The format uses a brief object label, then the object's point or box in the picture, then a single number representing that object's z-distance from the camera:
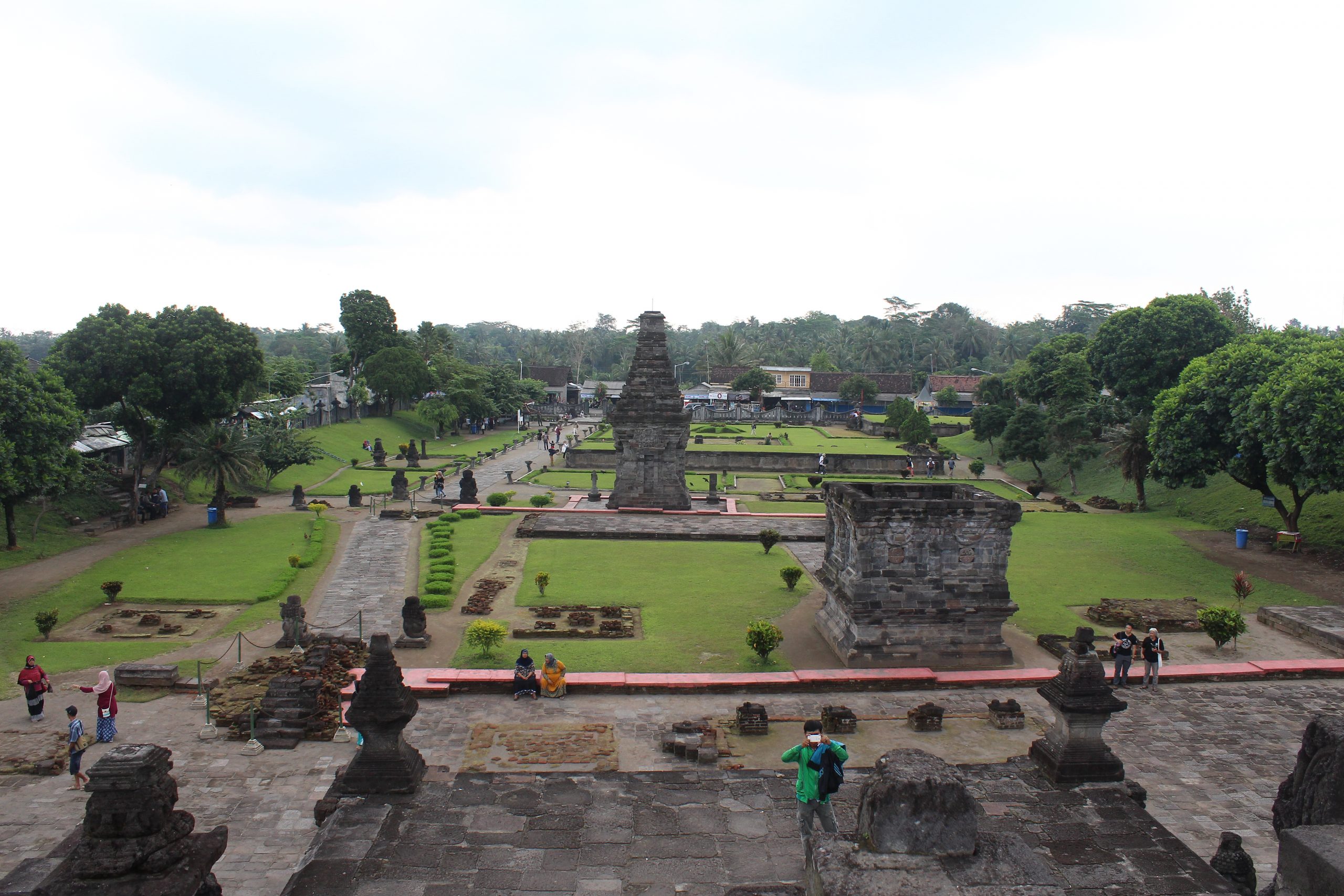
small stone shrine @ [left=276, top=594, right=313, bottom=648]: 15.61
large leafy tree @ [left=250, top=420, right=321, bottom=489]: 31.72
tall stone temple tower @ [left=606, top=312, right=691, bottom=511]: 29.30
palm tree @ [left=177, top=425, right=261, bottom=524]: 25.64
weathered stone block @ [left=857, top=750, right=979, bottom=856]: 5.23
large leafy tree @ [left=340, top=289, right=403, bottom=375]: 56.75
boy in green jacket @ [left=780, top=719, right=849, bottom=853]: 7.71
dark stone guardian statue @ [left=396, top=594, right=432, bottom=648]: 15.76
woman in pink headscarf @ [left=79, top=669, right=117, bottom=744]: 11.61
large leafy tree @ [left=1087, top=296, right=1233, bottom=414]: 39.12
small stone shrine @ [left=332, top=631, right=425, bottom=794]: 8.62
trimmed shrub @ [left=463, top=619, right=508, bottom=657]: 14.72
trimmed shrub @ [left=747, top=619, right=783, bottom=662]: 14.61
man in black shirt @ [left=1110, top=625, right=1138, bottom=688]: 13.90
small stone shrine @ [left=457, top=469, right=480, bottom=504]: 30.95
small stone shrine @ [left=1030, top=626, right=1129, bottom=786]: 9.05
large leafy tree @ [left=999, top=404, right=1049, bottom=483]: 40.66
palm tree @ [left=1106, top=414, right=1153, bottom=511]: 32.78
